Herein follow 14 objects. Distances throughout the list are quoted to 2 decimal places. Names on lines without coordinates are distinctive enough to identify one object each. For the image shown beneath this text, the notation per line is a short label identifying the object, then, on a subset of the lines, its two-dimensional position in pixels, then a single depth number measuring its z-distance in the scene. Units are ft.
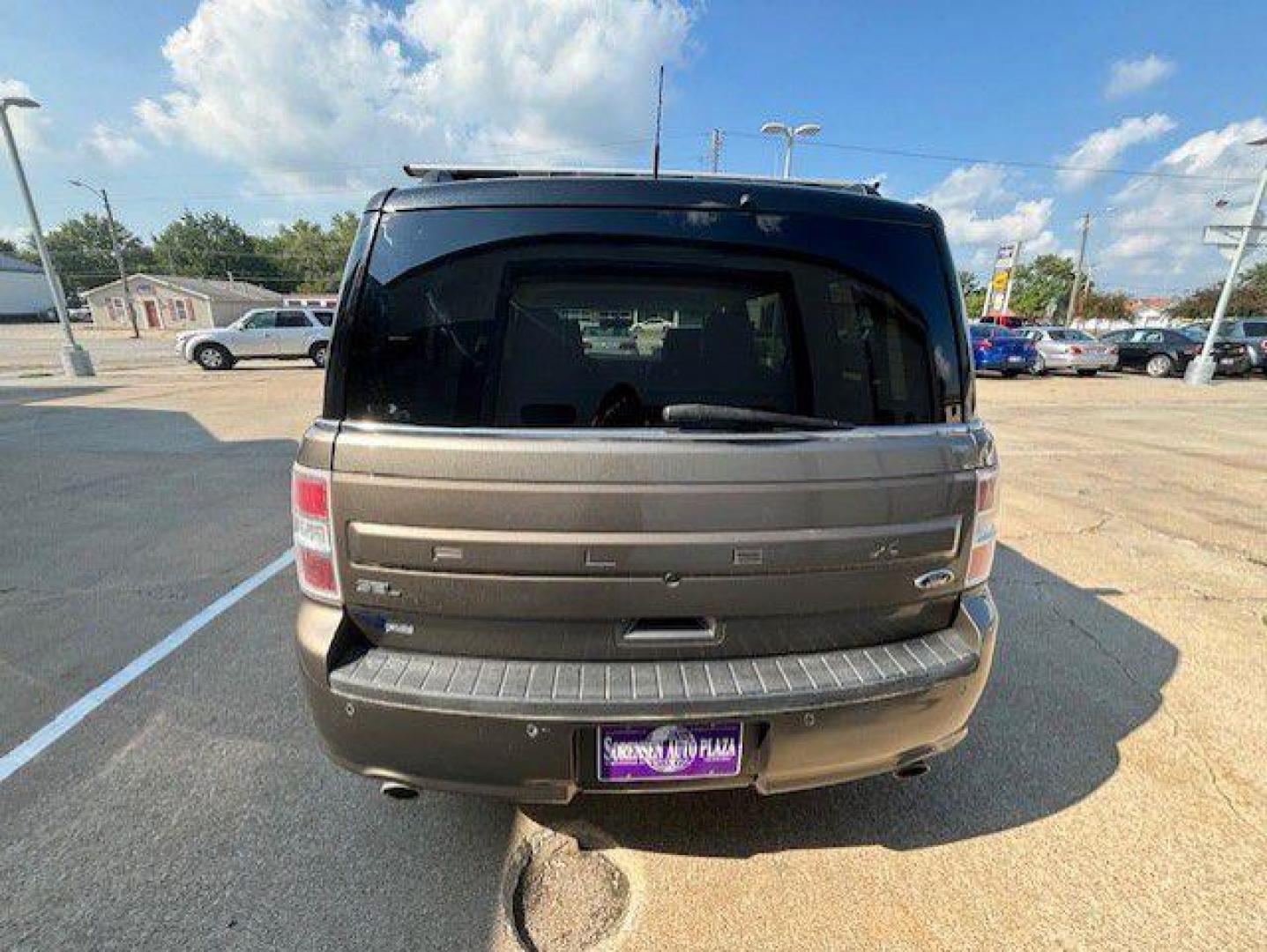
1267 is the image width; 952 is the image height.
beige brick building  190.19
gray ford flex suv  5.52
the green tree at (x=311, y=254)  283.38
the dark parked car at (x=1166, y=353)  67.36
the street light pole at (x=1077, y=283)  140.05
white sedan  64.95
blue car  63.46
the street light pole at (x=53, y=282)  49.16
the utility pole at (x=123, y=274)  152.66
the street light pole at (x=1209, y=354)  58.90
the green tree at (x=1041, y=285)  255.09
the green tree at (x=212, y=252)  276.00
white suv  65.51
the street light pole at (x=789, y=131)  60.80
